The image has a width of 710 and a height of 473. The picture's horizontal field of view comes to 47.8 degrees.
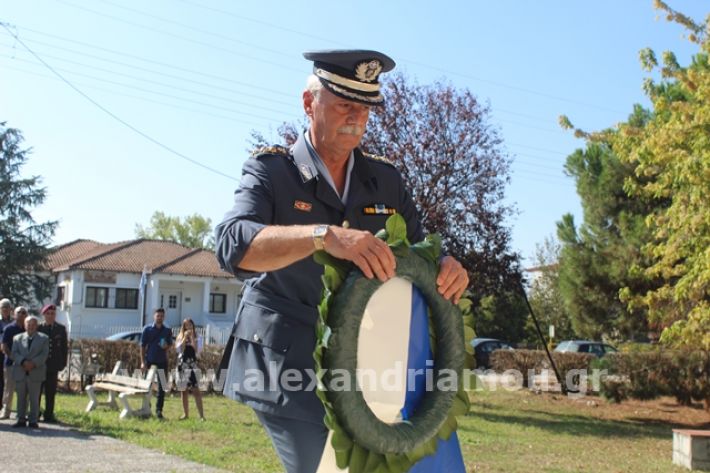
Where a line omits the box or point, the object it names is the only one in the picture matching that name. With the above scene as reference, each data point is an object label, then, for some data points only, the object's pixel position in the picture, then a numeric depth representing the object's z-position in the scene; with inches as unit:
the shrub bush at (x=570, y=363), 906.1
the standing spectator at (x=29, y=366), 460.1
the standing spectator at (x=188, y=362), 512.4
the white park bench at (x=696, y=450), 413.4
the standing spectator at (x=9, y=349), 483.8
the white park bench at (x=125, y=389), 523.2
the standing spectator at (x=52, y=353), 491.5
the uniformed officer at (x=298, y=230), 83.6
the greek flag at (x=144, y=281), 1480.6
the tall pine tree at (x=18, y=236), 1550.2
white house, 1699.1
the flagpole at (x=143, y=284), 1506.8
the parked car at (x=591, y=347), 1117.7
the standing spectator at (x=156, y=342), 547.2
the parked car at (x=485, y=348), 1134.4
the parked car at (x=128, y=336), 1159.0
